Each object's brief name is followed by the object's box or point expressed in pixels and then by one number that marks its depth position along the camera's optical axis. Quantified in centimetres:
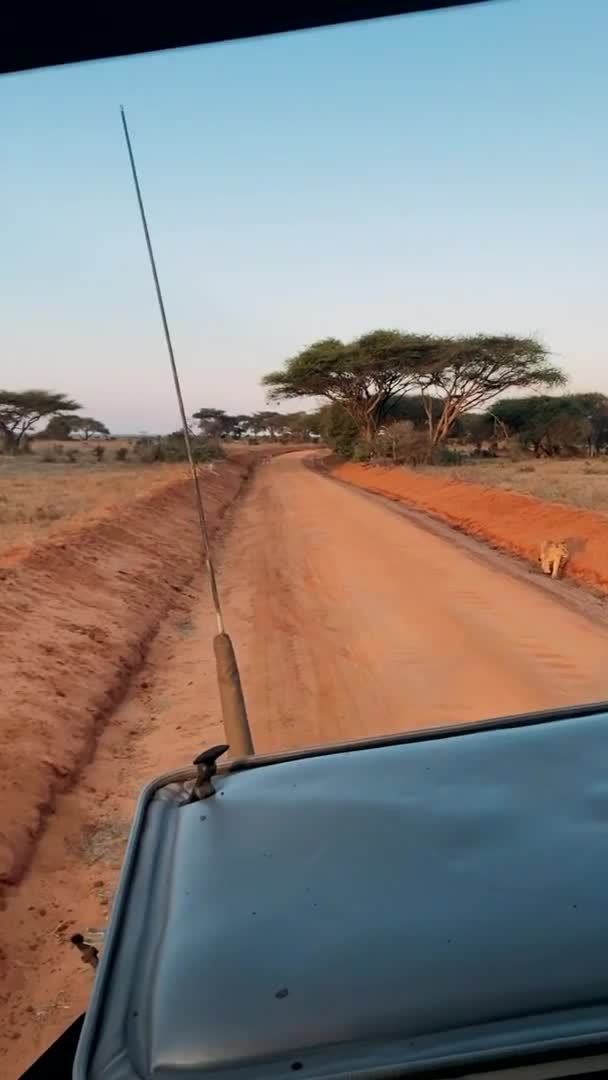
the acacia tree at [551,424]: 4678
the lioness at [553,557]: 1210
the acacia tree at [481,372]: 4088
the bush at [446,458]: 3866
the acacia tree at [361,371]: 4291
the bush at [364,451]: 4450
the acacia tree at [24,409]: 4941
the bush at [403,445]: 3969
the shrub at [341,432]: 5150
